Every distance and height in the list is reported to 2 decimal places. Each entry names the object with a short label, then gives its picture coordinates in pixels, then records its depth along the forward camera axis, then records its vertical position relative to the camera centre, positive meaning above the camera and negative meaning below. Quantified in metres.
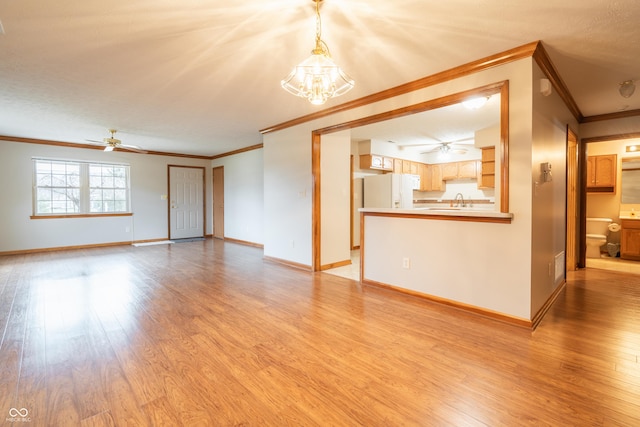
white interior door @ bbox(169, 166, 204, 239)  8.35 +0.17
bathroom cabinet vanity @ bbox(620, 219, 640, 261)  5.46 -0.61
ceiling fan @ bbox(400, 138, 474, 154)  6.53 +1.45
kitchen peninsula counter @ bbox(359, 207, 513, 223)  2.70 -0.07
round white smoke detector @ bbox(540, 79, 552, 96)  2.65 +1.11
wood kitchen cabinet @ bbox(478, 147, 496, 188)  5.77 +0.80
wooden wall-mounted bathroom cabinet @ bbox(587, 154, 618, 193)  5.79 +0.69
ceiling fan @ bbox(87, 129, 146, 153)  5.46 +1.23
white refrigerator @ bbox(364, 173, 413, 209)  6.27 +0.37
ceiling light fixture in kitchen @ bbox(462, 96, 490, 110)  3.64 +1.33
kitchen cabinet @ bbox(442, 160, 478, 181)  7.10 +0.94
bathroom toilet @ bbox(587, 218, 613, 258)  5.84 -0.53
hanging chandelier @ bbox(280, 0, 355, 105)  1.98 +0.94
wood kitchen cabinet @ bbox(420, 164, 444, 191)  7.80 +0.79
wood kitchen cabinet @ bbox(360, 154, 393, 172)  6.44 +1.03
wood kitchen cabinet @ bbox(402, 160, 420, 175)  7.24 +1.03
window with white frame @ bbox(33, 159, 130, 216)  6.59 +0.49
